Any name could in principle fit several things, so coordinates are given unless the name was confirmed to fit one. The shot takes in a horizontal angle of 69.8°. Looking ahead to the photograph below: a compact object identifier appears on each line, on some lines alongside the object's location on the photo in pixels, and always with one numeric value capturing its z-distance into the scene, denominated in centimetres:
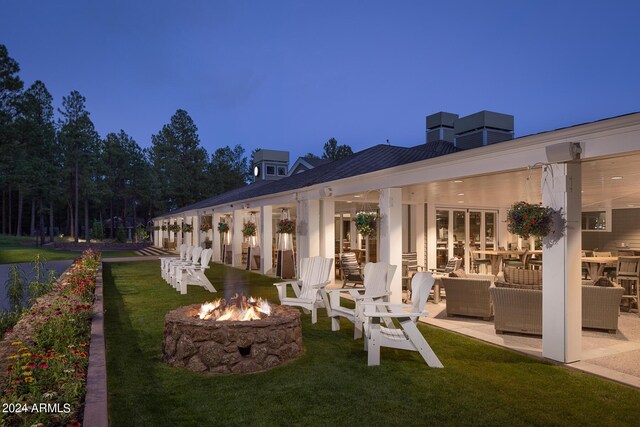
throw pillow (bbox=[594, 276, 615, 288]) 791
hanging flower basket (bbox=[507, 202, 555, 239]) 502
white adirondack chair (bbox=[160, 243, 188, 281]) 1283
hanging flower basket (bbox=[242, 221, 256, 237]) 1558
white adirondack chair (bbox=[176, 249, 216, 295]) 1029
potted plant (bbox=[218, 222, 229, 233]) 1806
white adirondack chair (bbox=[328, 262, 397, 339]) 620
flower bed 303
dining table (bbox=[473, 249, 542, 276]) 1308
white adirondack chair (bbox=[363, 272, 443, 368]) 486
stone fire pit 477
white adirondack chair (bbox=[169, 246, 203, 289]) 1078
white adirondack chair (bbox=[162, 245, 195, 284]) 1200
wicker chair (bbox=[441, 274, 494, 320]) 717
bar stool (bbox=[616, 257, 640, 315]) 823
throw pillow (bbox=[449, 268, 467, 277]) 861
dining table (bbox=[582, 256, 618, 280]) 948
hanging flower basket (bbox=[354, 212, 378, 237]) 884
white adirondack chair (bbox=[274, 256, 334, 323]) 701
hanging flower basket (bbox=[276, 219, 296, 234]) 1298
